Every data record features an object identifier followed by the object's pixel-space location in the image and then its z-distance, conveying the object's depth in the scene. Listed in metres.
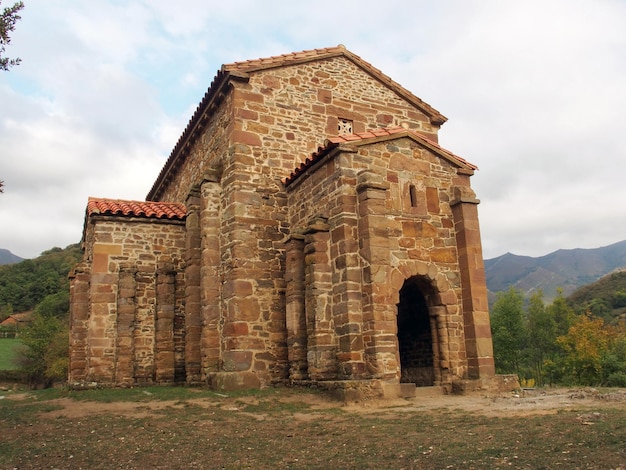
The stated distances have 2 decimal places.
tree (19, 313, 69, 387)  38.13
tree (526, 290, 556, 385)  48.56
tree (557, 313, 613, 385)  31.42
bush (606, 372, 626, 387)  25.68
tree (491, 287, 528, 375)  44.25
